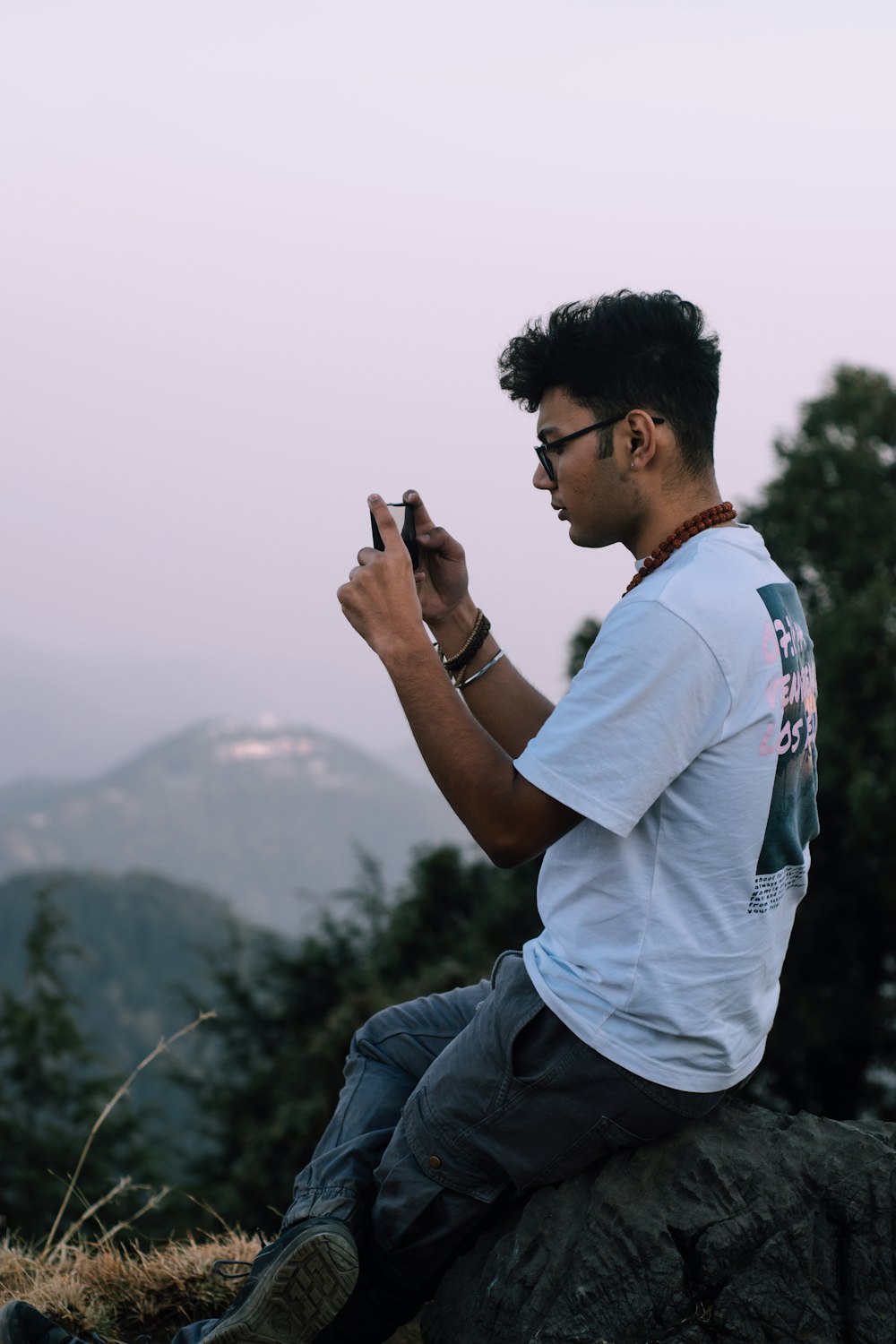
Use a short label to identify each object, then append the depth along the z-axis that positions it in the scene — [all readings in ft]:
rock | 8.71
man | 7.76
